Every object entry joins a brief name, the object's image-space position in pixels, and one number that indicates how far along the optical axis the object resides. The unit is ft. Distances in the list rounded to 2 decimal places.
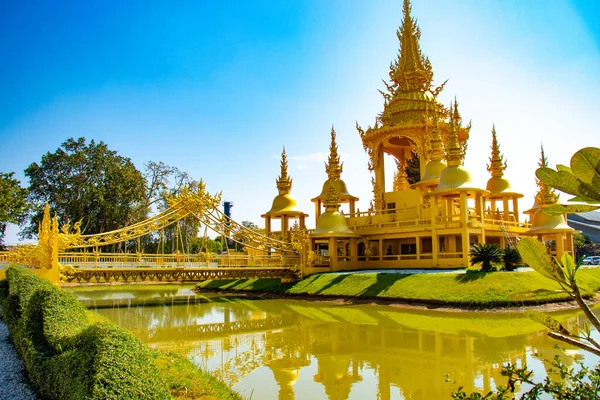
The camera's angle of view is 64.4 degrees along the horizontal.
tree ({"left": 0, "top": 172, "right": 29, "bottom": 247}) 97.85
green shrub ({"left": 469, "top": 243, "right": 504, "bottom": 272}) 63.41
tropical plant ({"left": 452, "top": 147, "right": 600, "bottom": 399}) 7.50
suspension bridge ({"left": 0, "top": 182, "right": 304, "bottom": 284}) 58.39
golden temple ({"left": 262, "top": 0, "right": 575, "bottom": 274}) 74.74
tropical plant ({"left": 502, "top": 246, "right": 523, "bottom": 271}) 64.55
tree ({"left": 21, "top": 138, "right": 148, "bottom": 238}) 117.50
